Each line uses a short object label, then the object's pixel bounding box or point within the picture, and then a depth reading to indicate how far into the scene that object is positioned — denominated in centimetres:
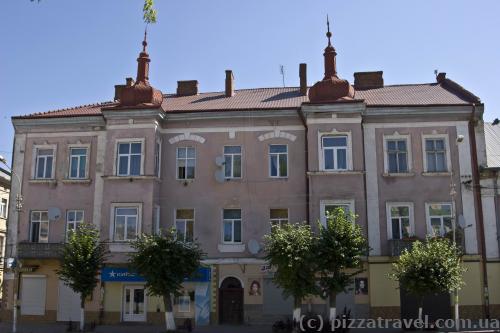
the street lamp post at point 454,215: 2255
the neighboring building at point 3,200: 3925
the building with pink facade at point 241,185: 2514
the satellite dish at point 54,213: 2655
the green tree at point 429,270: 2169
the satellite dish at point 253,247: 2503
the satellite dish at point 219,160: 2633
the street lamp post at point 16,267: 2375
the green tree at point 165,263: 2238
